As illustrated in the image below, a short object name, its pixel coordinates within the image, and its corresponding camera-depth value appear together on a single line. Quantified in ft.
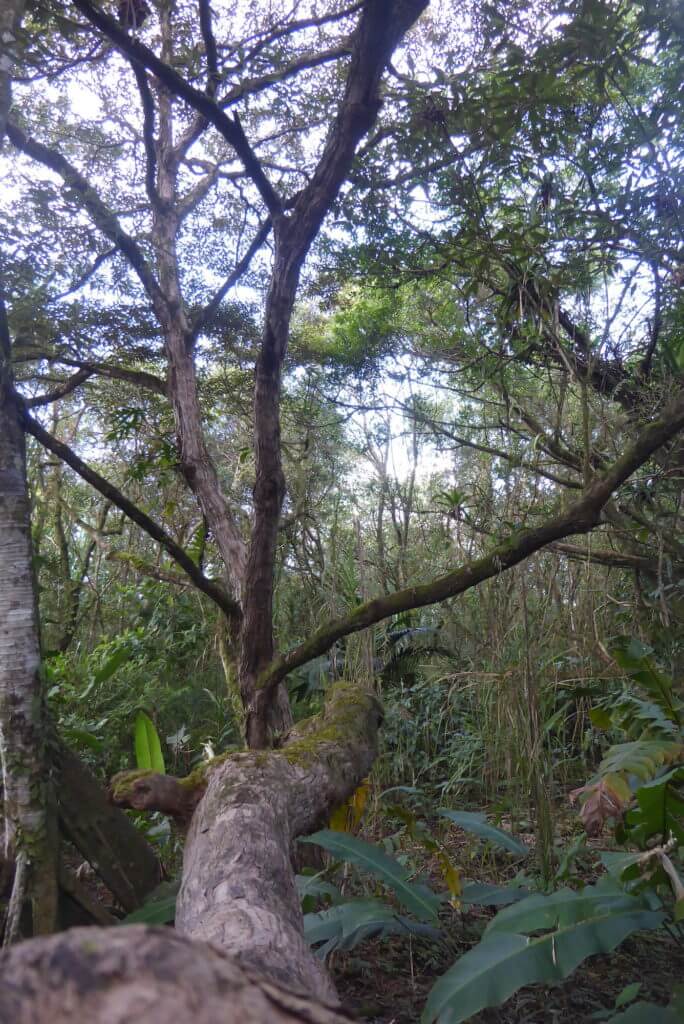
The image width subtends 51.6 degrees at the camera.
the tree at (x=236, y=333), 4.49
